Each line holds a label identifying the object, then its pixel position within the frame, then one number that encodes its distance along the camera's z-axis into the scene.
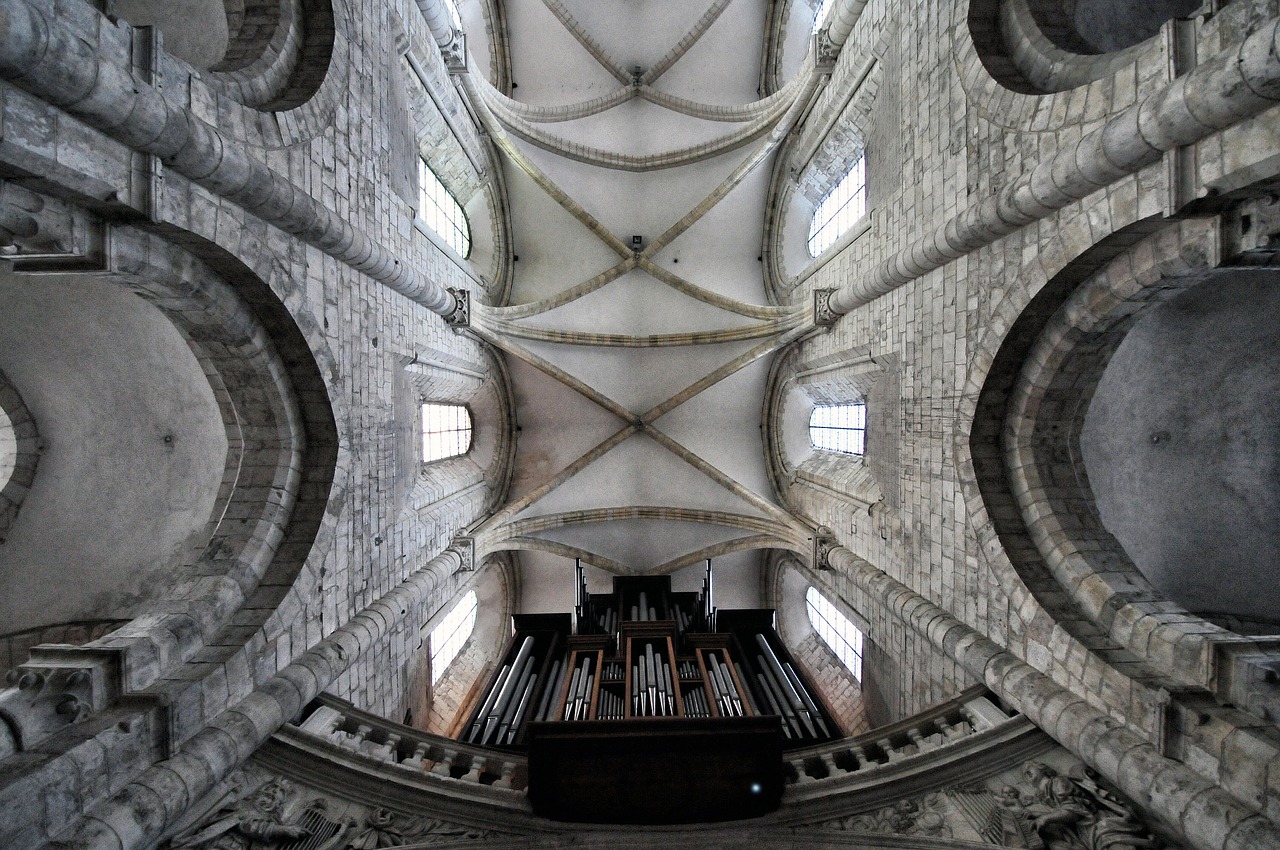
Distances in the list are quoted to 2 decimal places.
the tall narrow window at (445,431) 11.77
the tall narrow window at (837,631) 11.34
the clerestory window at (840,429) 11.40
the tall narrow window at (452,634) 11.98
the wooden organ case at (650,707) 5.55
